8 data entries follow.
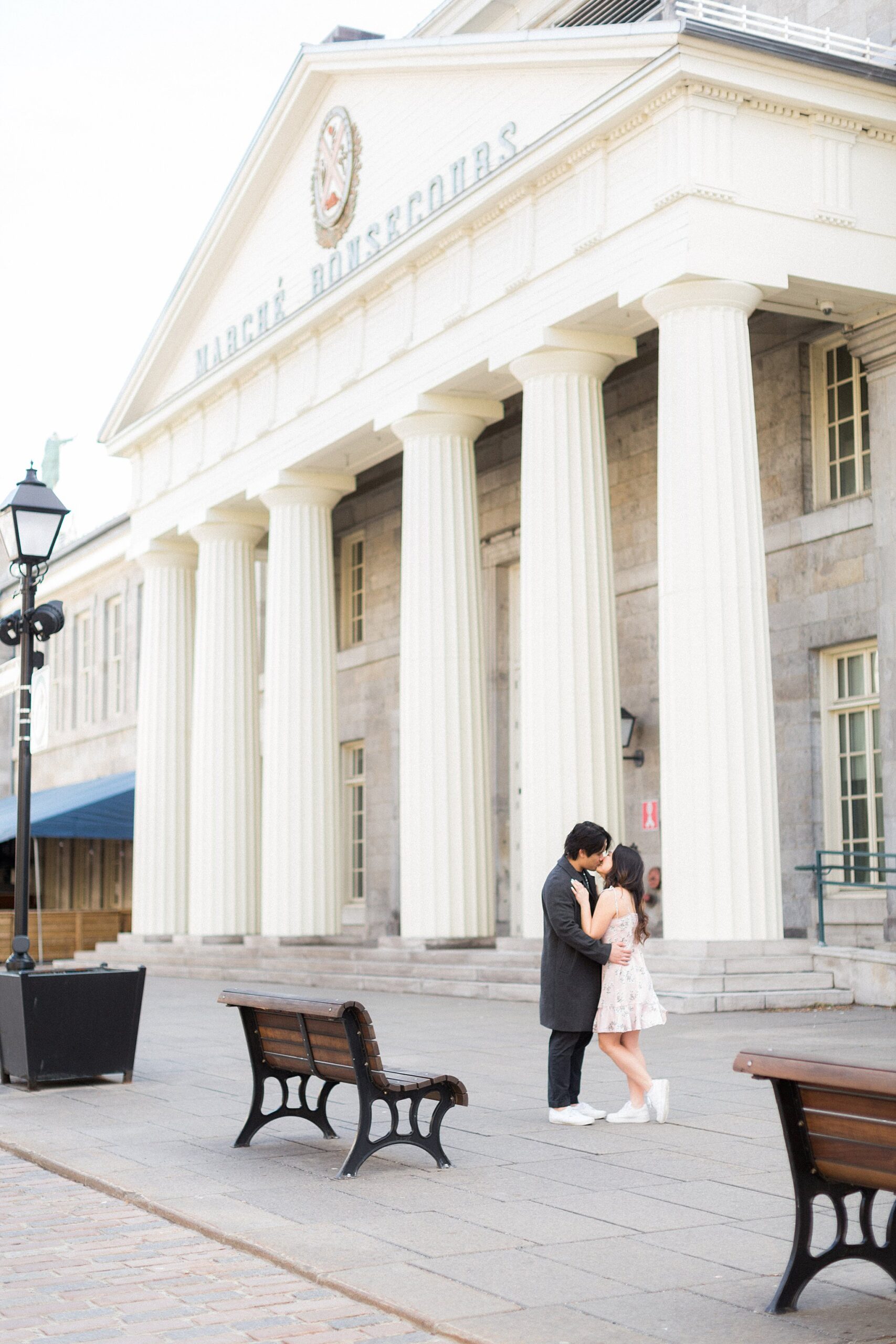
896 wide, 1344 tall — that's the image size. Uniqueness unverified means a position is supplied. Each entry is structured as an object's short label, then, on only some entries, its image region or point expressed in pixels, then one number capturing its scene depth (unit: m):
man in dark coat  9.24
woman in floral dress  9.27
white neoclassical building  17.09
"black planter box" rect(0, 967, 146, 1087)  11.74
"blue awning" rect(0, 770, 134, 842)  33.12
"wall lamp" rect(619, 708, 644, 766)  22.47
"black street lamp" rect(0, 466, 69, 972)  12.40
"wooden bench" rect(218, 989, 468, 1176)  8.11
